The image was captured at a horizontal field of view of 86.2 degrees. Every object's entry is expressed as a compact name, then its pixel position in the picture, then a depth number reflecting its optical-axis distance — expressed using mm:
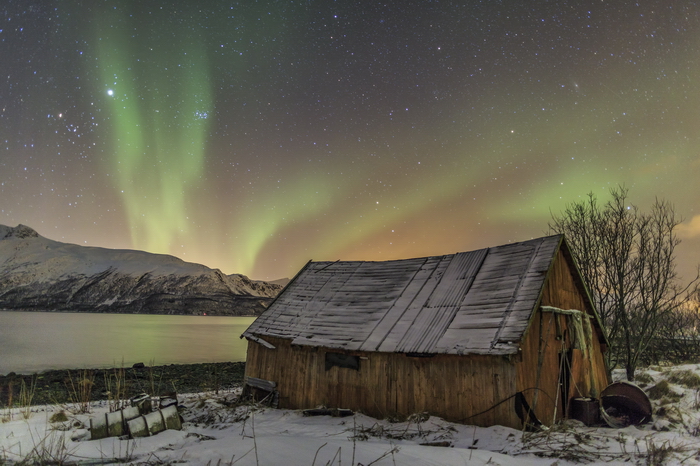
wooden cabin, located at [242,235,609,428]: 9602
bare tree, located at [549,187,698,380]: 18594
